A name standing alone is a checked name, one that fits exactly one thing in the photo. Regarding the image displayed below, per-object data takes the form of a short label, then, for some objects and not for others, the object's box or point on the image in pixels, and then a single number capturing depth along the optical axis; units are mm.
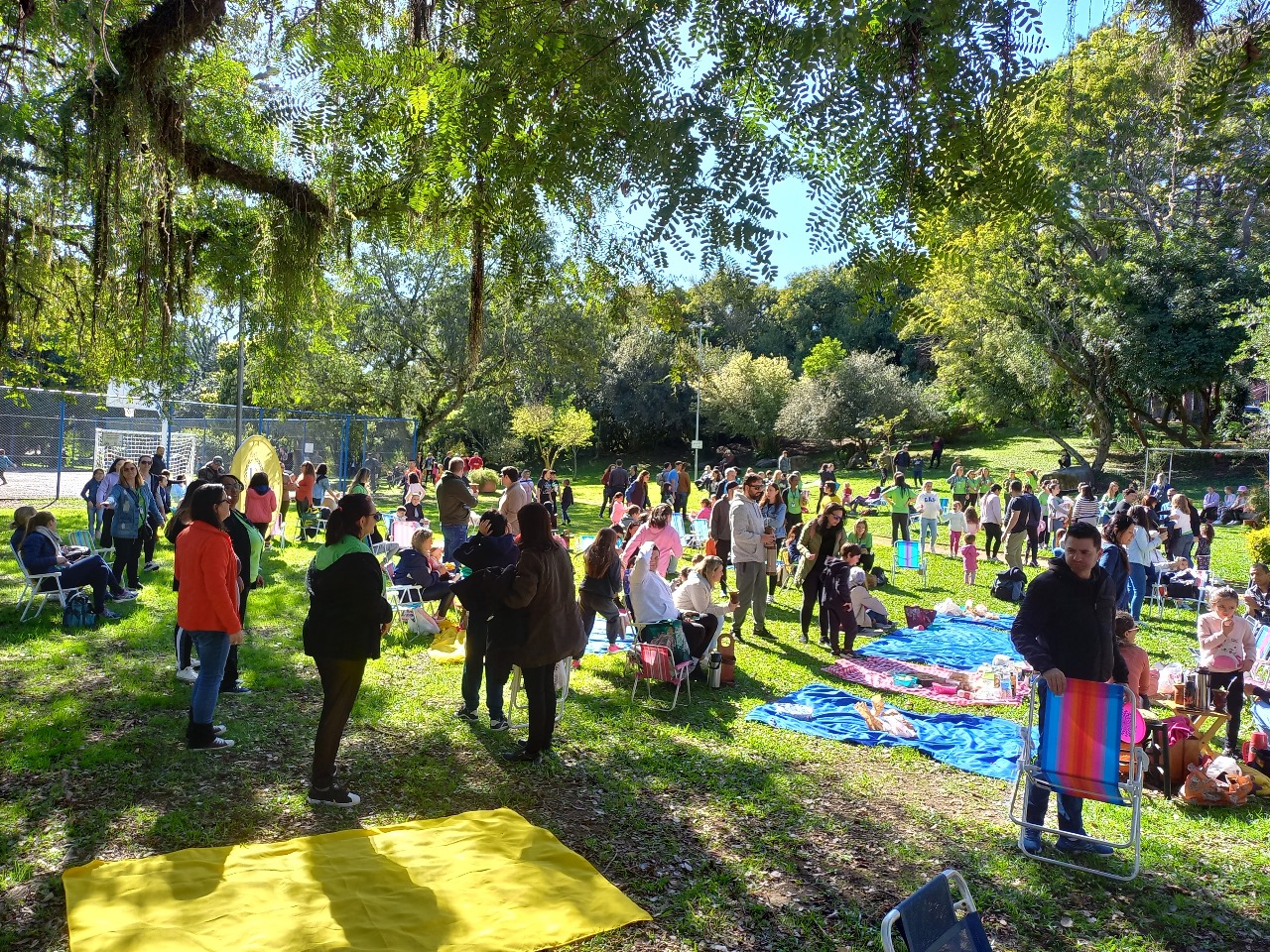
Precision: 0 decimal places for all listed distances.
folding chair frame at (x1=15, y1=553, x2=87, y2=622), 8750
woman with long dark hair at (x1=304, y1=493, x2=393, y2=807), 4805
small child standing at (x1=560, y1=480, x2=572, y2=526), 20984
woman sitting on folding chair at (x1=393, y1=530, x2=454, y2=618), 9586
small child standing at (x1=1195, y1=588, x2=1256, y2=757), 6867
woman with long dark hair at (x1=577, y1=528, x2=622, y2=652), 8047
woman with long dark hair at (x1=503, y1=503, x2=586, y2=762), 5641
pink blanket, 8195
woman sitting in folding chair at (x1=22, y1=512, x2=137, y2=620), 8711
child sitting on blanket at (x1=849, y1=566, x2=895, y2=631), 10891
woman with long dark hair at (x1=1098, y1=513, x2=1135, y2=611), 8336
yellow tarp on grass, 3658
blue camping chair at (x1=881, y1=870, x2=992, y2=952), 2506
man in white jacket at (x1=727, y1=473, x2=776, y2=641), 9602
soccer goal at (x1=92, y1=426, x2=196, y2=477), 19969
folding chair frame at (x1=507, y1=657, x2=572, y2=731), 6708
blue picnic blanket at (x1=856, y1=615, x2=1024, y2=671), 9953
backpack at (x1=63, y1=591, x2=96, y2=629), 8750
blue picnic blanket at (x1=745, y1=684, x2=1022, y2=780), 6605
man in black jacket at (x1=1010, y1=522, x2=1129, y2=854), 4852
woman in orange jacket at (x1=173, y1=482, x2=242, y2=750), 5418
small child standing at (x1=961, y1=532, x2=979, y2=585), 14227
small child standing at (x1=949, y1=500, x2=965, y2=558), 17453
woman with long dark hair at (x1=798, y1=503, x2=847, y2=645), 9906
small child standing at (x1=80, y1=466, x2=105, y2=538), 12008
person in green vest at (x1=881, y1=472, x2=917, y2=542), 17125
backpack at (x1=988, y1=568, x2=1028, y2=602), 10422
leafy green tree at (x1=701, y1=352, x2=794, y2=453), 43781
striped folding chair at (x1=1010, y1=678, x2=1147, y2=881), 4617
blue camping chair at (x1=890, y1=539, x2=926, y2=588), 14312
